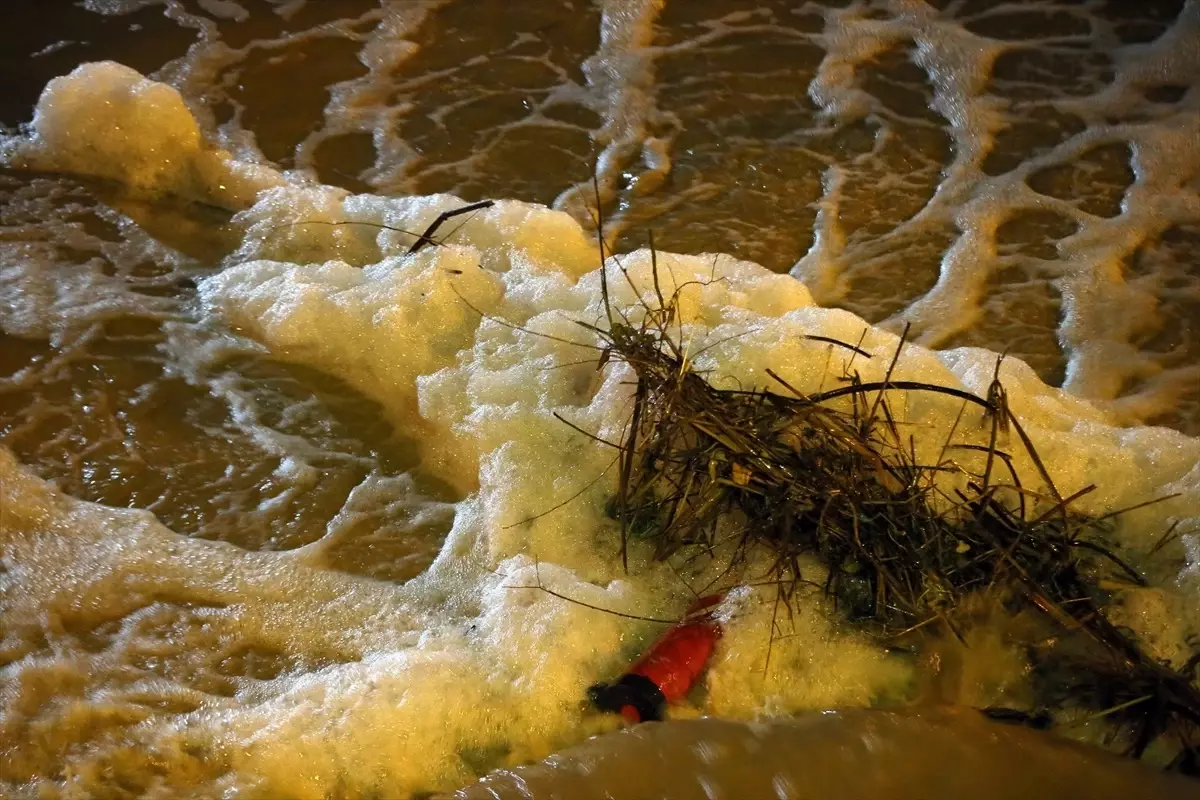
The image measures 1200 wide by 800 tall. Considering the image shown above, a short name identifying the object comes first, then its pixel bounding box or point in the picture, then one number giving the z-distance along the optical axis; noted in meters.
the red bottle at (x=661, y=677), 2.67
